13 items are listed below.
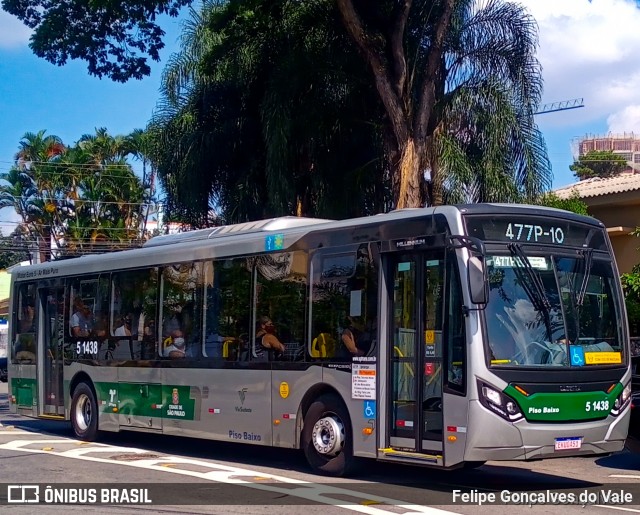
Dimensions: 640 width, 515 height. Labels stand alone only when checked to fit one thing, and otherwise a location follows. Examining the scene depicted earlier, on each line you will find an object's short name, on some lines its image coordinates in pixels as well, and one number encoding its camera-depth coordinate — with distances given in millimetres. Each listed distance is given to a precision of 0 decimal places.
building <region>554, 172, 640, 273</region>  24198
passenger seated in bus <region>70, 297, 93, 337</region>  16891
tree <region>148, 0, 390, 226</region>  20641
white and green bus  10227
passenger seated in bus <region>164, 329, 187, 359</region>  14555
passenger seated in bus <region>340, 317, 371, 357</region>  11500
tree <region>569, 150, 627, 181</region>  79125
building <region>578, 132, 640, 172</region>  157775
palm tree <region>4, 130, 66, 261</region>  47625
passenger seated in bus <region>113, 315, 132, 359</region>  15797
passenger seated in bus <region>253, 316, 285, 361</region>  12852
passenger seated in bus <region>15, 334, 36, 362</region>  18328
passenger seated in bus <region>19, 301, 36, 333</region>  18422
